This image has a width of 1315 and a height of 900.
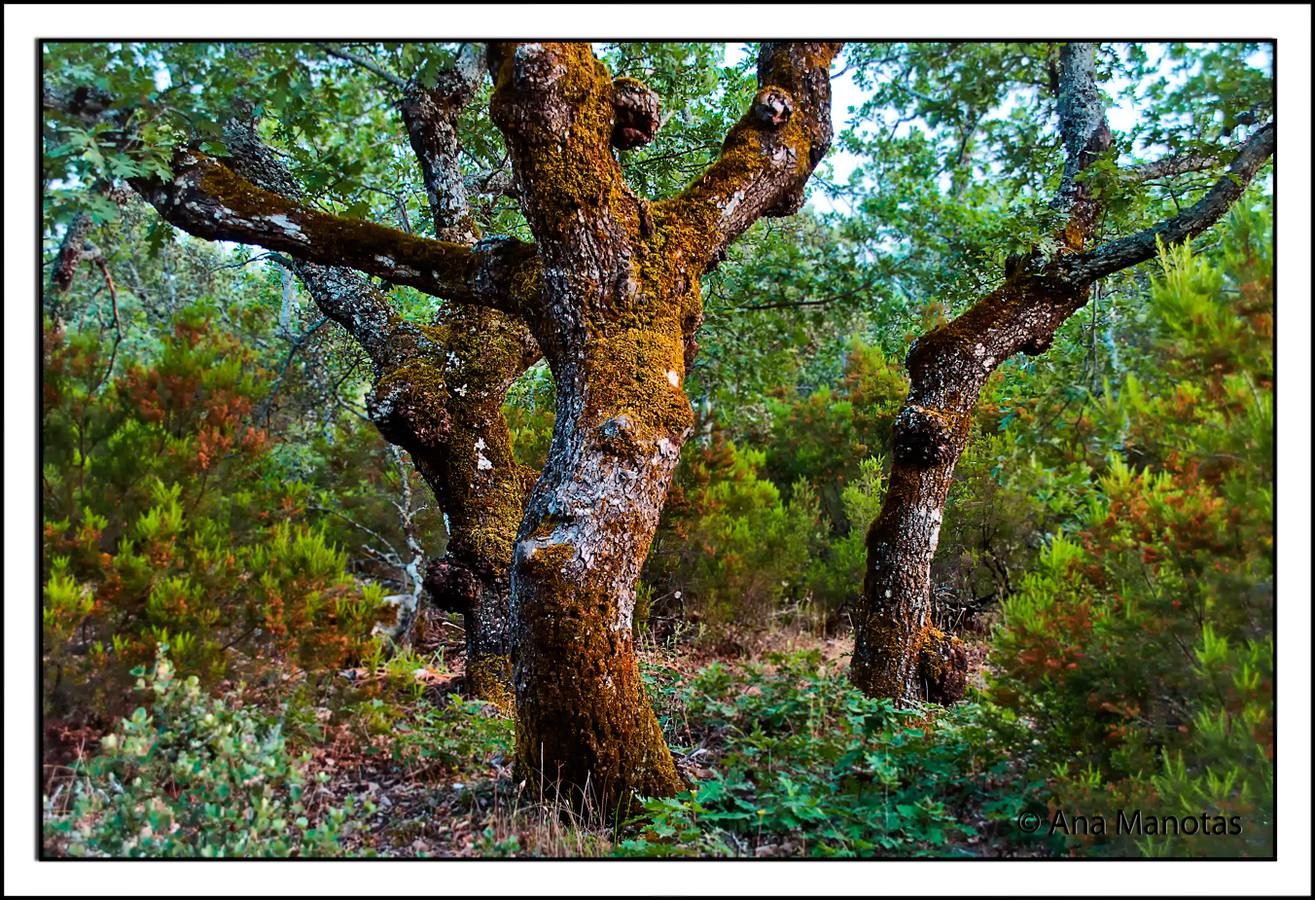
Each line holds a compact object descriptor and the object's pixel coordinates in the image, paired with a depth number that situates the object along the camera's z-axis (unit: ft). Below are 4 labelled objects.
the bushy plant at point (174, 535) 10.53
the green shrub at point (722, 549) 22.36
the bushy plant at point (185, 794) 8.61
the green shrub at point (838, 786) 9.16
